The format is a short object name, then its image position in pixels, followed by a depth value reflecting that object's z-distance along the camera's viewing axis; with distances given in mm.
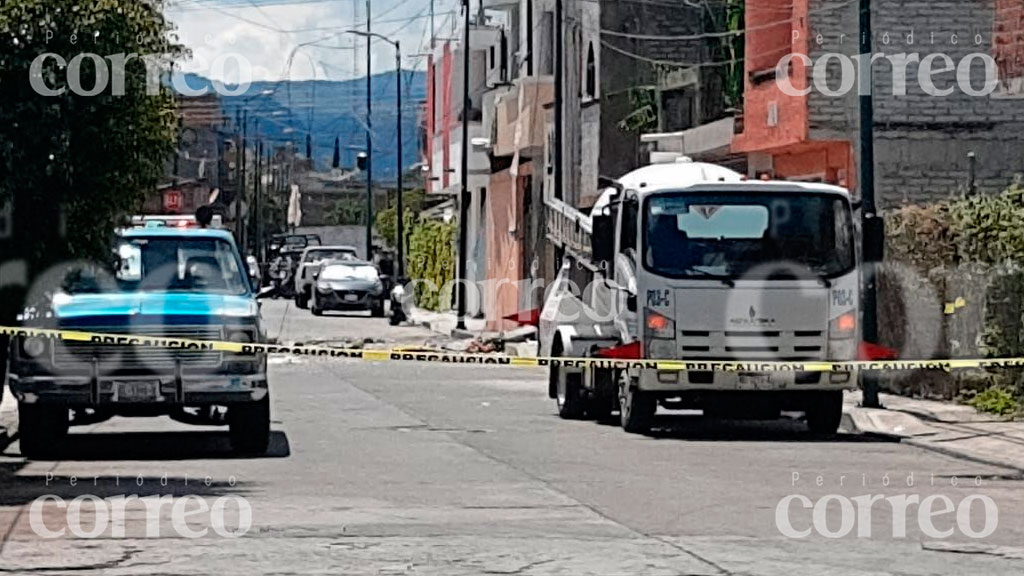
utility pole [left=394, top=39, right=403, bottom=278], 62344
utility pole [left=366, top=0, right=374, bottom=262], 74225
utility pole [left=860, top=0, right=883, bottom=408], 21562
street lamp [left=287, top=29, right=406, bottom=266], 61231
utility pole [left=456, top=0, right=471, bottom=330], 47938
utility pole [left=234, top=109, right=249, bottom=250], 72312
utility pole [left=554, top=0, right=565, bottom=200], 38062
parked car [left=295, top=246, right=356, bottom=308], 58188
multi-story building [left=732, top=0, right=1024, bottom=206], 28109
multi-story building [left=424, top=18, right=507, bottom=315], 57719
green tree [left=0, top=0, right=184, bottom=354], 14289
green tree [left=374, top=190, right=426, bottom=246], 93500
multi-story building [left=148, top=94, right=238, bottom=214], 71625
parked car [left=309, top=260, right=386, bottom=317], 54812
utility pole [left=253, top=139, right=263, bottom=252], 85938
